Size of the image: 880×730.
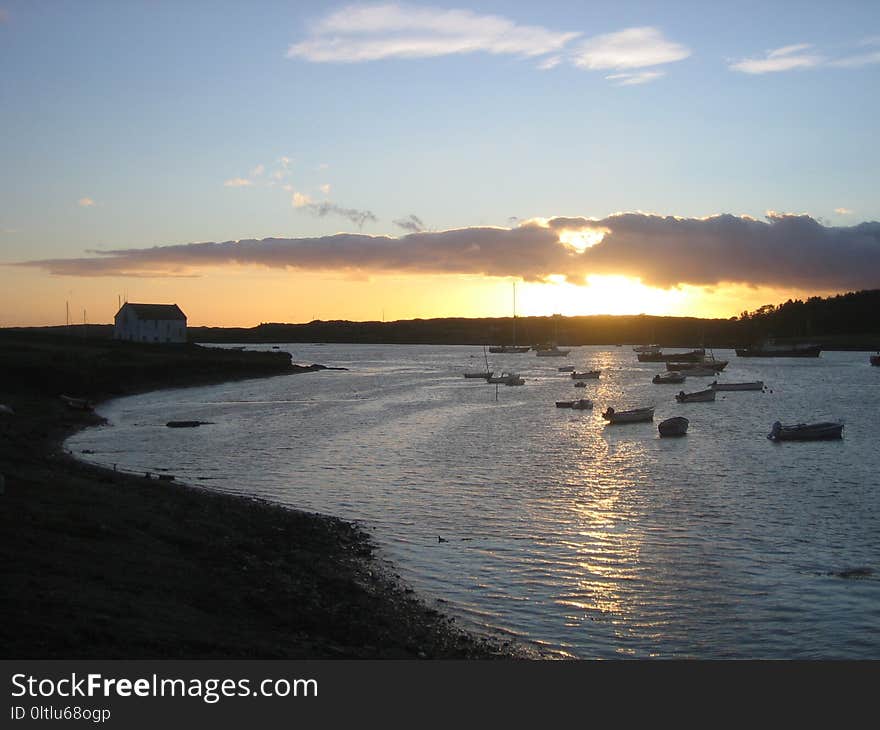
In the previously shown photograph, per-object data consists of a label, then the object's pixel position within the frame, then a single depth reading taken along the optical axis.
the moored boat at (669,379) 130.62
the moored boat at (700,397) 95.24
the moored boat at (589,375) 137.62
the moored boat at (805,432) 58.38
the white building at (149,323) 144.38
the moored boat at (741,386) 112.94
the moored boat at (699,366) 148.88
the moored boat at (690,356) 168.62
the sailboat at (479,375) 139.32
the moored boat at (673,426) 61.59
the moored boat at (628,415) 71.50
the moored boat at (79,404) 69.00
